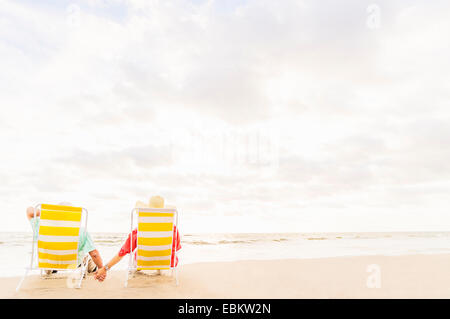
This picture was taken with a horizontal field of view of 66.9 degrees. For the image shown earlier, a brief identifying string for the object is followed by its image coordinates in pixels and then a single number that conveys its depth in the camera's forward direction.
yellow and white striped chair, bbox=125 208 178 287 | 5.24
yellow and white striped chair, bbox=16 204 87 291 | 5.00
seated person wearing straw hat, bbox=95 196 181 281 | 5.31
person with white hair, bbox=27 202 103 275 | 5.32
